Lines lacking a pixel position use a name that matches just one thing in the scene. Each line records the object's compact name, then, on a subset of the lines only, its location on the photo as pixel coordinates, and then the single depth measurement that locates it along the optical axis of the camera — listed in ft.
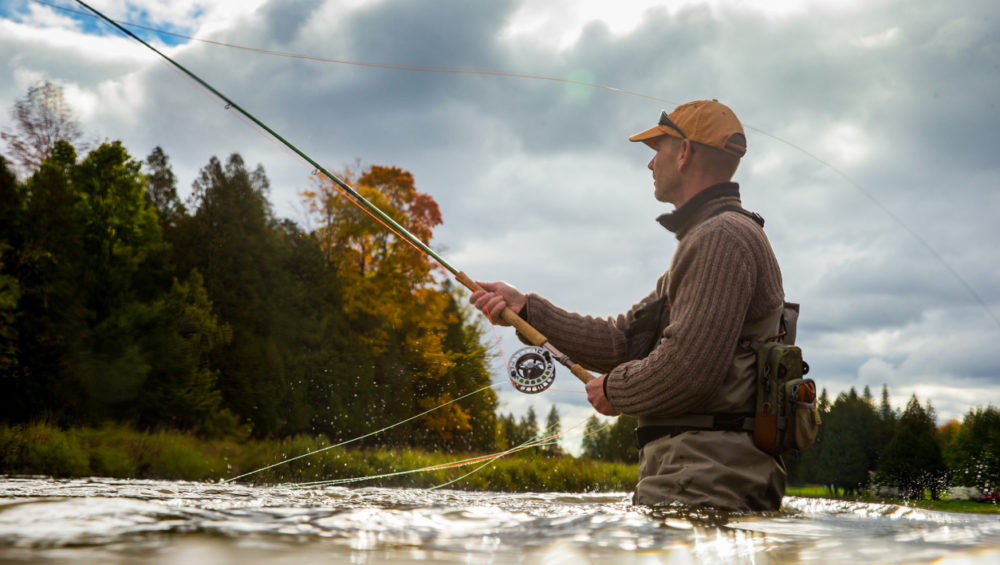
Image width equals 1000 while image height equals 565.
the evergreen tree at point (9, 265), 62.85
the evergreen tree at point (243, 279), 74.18
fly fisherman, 8.23
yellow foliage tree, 41.68
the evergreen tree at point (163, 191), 86.99
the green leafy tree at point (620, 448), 54.49
